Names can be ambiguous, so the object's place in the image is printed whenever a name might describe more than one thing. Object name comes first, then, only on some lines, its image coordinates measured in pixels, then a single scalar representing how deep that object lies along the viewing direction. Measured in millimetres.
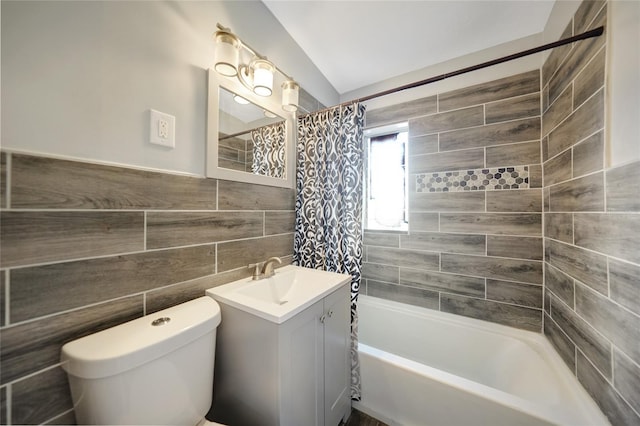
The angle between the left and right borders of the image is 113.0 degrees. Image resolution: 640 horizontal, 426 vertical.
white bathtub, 959
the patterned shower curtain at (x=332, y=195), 1380
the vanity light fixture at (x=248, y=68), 975
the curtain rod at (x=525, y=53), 918
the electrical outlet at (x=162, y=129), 831
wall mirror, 1046
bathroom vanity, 789
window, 1991
